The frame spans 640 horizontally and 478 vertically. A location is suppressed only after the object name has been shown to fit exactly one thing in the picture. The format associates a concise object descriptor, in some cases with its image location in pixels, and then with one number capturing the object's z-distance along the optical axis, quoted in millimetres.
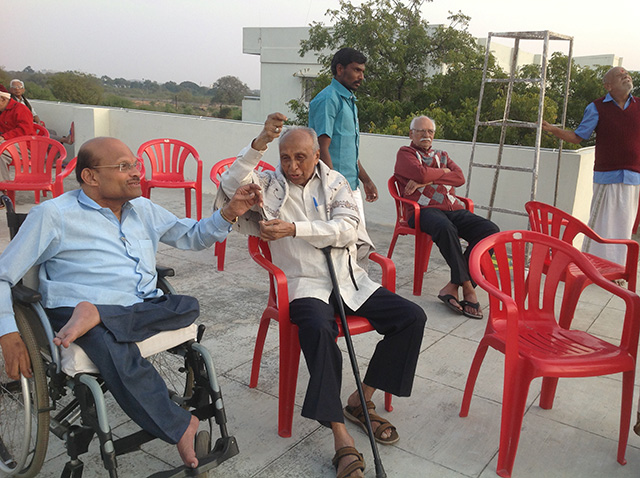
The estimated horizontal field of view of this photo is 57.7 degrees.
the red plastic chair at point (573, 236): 3227
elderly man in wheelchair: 1773
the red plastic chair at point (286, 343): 2303
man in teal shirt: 3564
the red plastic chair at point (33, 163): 5031
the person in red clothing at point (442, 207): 3811
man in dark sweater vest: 4277
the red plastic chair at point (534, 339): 2070
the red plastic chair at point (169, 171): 5129
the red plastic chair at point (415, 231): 4066
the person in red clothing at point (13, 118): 6586
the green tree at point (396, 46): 13570
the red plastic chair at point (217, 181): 4348
